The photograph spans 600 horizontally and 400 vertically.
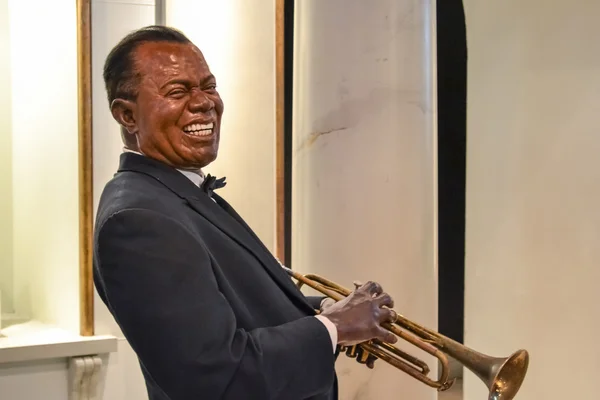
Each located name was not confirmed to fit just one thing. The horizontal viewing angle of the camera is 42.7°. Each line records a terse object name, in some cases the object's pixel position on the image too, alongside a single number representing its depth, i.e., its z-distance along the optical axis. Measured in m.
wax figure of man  1.15
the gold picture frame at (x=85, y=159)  2.87
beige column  2.12
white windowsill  2.69
